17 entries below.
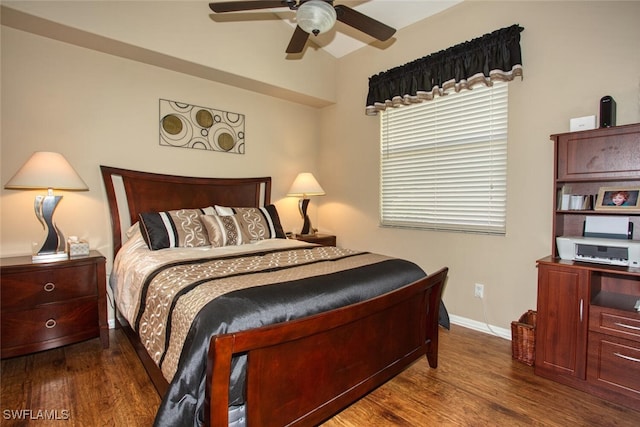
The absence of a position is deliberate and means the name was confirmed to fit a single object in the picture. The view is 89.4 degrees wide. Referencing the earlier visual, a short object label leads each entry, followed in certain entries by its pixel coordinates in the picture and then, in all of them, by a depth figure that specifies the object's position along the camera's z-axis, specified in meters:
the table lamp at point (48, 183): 2.29
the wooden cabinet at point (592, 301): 1.87
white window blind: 2.83
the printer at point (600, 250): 1.92
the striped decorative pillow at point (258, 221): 3.17
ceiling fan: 1.89
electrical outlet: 2.94
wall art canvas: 3.23
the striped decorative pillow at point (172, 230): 2.64
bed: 1.26
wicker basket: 2.30
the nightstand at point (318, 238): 3.88
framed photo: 1.98
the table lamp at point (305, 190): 3.85
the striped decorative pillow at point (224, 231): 2.85
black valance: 2.61
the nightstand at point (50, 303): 2.16
